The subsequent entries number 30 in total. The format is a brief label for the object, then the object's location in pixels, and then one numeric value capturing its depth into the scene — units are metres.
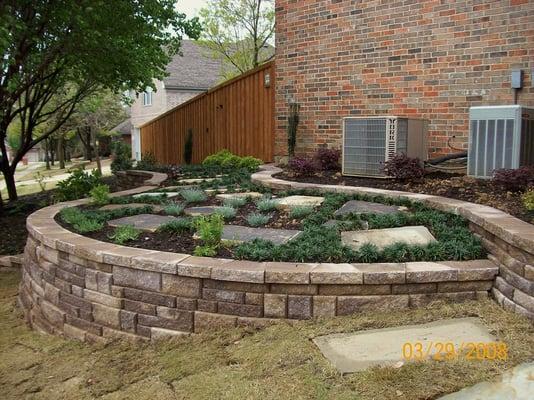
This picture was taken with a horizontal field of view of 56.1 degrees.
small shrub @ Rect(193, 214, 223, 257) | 3.34
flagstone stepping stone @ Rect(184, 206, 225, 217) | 4.73
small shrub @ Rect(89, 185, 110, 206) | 5.53
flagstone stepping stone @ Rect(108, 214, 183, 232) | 4.25
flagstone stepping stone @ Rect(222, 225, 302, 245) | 3.72
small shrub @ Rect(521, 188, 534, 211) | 3.61
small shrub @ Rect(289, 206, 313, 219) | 4.42
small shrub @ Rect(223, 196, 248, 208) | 5.00
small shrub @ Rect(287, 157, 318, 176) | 6.34
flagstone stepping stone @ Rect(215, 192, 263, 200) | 5.45
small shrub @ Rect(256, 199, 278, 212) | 4.72
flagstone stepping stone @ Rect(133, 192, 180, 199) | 5.88
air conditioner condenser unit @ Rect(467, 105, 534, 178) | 4.93
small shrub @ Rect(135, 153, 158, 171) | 10.10
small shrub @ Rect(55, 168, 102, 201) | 6.91
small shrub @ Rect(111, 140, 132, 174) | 11.09
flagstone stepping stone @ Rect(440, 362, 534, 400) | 2.04
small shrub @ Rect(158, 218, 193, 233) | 4.03
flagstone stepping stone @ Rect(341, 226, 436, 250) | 3.46
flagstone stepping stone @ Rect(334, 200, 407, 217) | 4.42
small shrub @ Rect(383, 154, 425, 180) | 5.52
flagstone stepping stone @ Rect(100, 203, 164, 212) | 5.16
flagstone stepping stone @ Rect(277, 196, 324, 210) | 4.82
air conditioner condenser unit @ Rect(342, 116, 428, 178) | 5.93
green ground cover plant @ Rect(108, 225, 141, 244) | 3.77
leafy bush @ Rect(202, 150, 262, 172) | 8.64
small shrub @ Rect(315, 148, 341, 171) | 7.10
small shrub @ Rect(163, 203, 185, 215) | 4.75
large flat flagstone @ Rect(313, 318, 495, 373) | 2.38
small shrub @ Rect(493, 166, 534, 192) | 4.35
